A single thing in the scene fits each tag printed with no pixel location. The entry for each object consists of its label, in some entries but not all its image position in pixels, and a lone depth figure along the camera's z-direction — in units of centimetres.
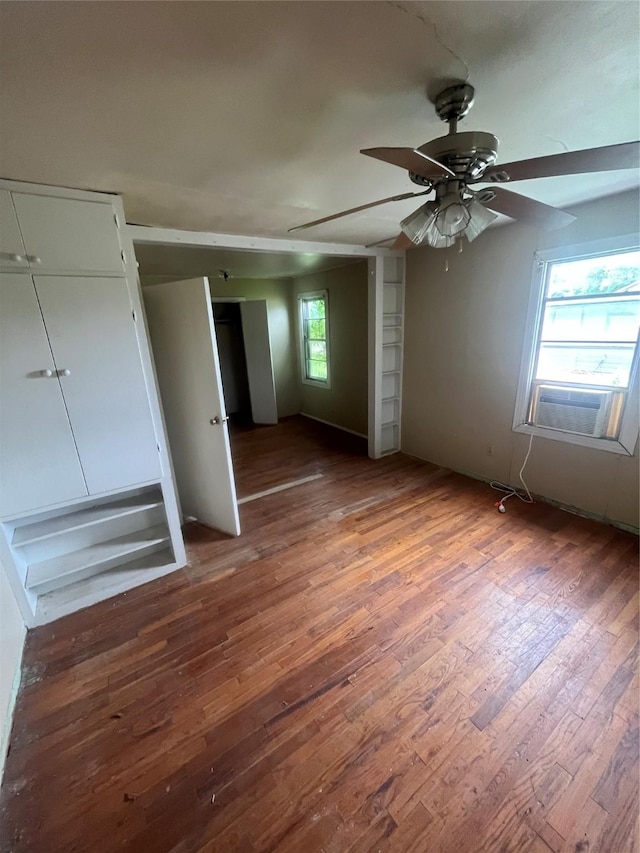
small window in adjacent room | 528
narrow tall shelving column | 370
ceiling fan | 106
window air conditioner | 263
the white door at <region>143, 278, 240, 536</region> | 232
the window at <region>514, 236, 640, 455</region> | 243
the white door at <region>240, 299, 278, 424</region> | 543
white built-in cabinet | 172
